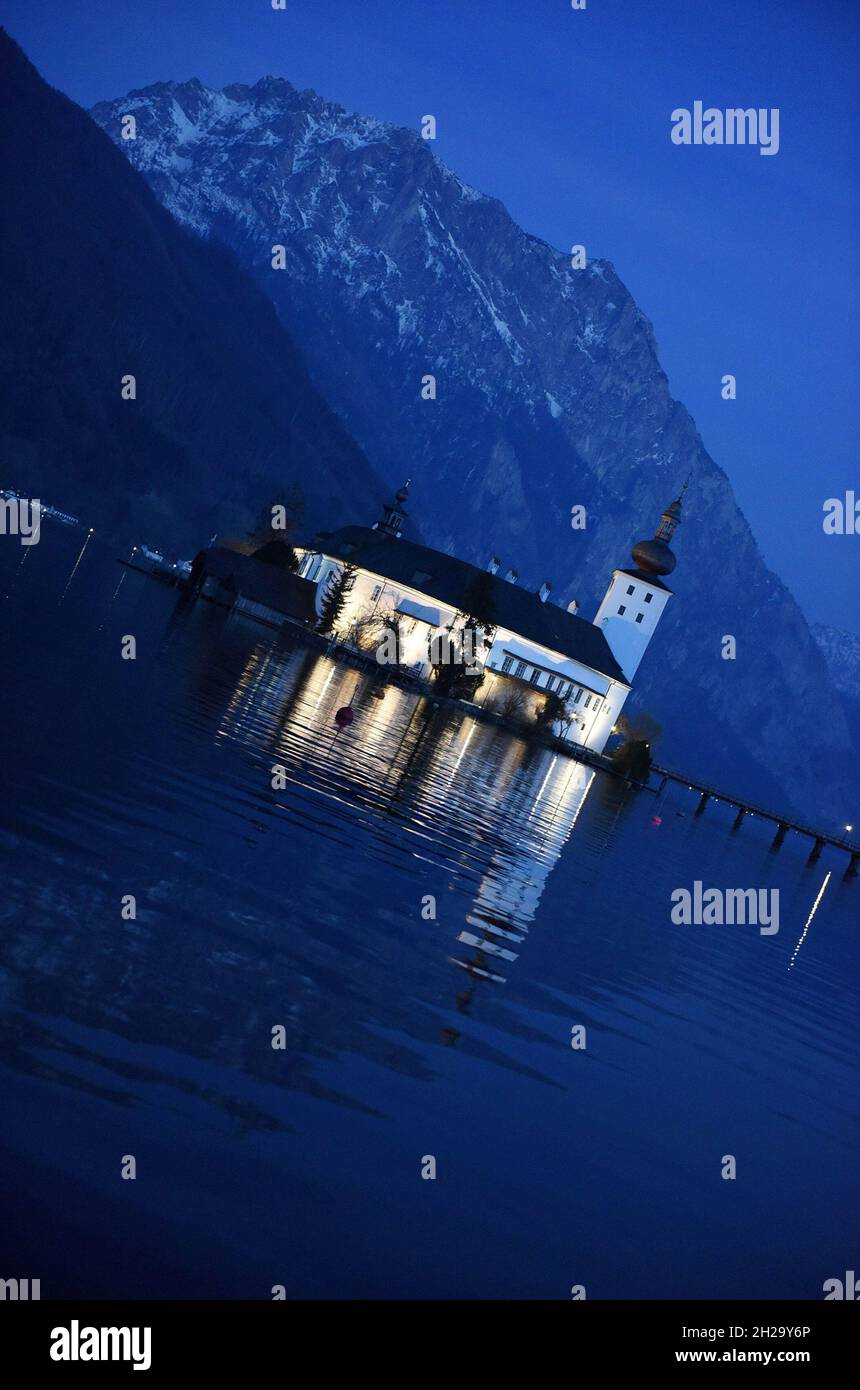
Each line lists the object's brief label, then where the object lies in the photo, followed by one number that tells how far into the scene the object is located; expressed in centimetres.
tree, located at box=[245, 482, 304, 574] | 15212
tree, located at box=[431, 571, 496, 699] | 12950
